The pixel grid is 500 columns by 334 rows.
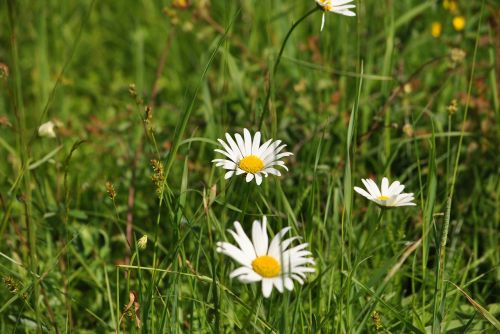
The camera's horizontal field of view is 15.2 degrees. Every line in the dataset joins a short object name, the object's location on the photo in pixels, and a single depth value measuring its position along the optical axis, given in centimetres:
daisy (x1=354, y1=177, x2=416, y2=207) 100
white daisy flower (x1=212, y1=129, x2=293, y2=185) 102
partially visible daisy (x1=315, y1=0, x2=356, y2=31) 104
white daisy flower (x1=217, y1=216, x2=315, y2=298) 95
